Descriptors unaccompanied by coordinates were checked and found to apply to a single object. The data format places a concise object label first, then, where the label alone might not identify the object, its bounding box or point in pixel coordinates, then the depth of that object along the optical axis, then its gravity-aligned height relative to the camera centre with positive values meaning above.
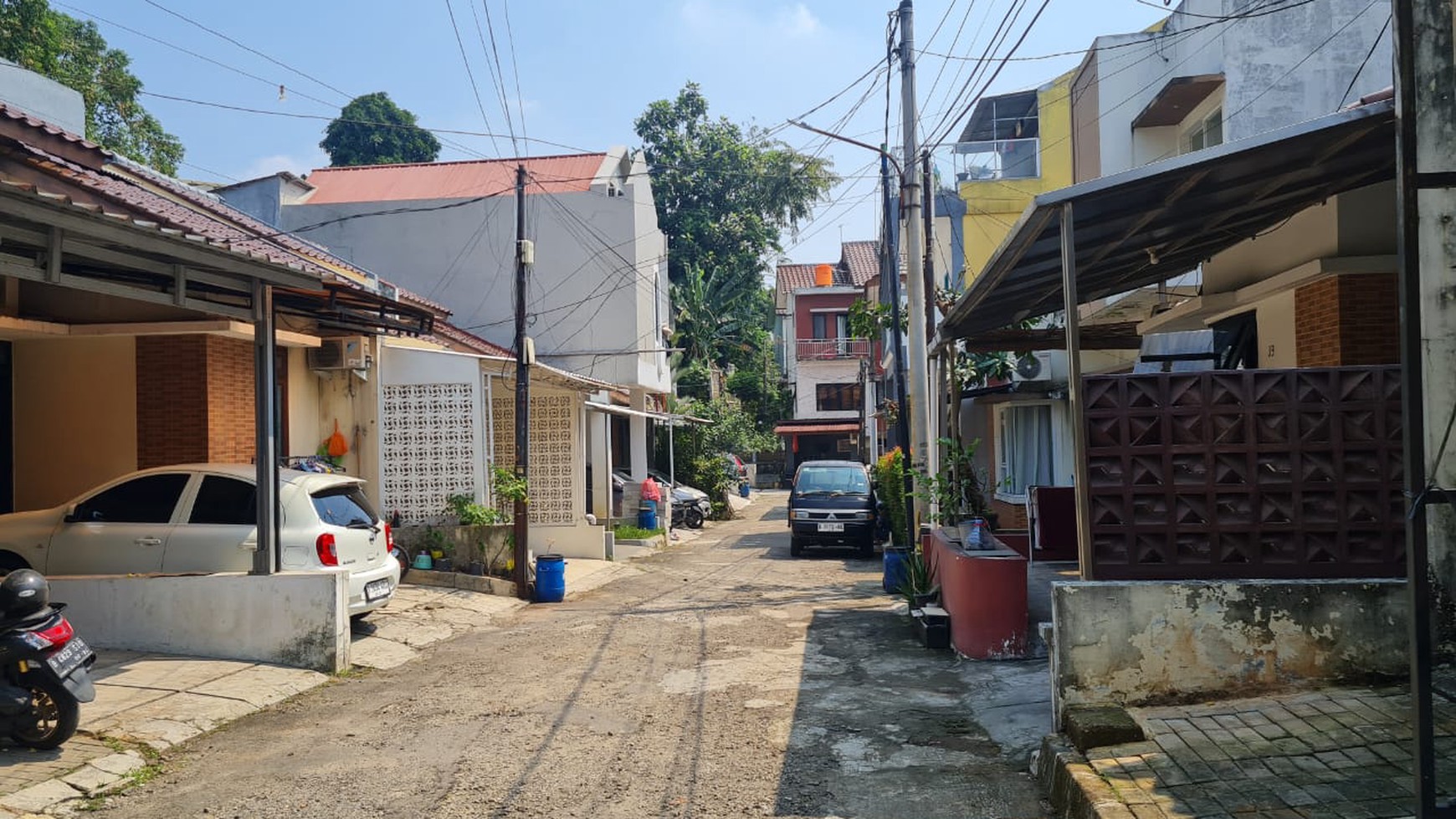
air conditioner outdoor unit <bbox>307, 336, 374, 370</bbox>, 13.38 +0.99
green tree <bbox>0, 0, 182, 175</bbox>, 28.92 +10.46
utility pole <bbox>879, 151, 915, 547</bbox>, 16.42 +1.53
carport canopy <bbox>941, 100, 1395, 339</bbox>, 5.43 +1.32
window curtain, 18.92 -0.59
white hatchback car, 8.96 -0.84
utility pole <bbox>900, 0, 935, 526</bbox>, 13.69 +2.04
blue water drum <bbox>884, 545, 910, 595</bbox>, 12.91 -1.89
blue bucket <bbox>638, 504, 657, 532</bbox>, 22.55 -2.08
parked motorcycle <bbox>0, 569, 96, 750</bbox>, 5.97 -1.37
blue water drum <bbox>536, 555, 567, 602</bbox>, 13.19 -1.95
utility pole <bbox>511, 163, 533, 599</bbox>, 13.24 +0.25
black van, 18.36 -1.70
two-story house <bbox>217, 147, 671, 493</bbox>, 23.75 +4.10
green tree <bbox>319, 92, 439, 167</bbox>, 47.47 +13.48
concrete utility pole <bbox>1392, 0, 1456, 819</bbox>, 3.31 +0.42
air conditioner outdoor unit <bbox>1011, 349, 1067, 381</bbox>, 18.45 +0.89
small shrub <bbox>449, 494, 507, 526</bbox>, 13.84 -1.13
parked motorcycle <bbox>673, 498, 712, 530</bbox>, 26.00 -2.29
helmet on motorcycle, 6.12 -0.94
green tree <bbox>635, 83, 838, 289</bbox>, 43.22 +9.91
